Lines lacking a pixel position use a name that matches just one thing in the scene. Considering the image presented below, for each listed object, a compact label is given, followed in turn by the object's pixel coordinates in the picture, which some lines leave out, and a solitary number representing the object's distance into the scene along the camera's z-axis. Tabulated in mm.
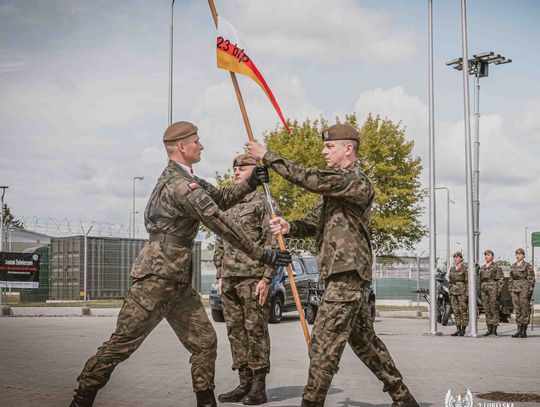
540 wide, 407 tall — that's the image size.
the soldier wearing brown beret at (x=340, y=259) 5527
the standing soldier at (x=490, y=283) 18281
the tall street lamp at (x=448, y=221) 51497
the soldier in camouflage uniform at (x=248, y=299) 7281
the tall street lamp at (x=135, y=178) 65044
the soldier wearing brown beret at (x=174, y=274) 5797
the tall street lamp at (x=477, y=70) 24786
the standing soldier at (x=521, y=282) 18125
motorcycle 21453
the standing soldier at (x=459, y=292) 17719
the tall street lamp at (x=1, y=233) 23953
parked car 19812
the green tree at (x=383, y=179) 46562
